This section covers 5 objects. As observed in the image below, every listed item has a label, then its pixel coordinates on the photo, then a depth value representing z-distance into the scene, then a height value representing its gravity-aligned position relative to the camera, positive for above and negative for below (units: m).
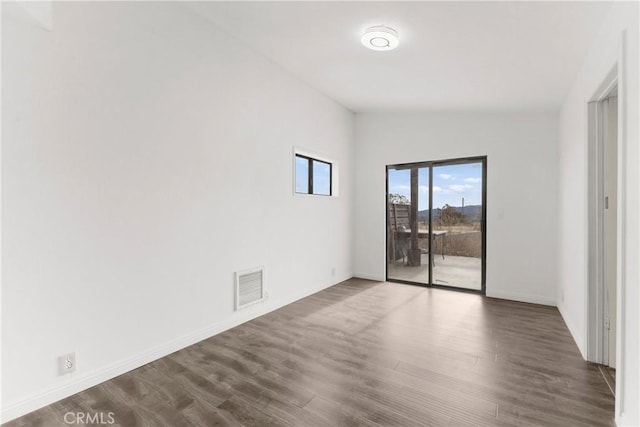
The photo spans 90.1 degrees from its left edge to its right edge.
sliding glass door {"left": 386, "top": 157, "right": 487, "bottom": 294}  4.68 -0.10
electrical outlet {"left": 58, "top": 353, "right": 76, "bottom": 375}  2.10 -0.99
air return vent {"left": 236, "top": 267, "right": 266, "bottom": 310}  3.44 -0.80
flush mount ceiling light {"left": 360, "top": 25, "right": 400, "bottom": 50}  2.70 +1.56
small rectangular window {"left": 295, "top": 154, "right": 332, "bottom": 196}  4.53 +0.61
